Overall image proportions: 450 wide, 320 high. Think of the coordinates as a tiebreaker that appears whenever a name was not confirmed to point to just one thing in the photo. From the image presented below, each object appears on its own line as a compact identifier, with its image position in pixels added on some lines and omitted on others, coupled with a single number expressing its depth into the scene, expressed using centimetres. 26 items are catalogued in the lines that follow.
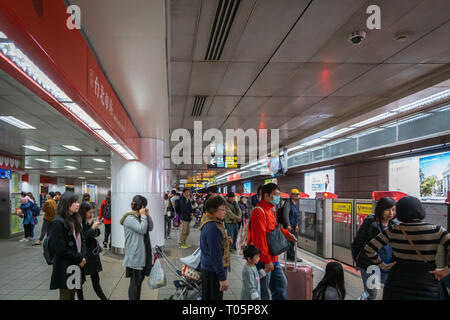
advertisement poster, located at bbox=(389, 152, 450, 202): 717
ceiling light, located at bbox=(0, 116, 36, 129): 685
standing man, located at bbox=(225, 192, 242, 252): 747
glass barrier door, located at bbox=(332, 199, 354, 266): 703
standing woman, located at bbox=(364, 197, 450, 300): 255
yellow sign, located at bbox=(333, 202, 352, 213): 710
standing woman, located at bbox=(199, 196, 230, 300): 301
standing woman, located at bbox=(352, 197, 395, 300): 340
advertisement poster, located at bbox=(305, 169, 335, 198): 1191
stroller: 345
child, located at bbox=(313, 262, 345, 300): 267
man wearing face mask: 338
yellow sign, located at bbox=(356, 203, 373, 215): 637
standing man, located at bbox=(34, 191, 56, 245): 775
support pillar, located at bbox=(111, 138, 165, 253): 786
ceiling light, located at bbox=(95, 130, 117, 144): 392
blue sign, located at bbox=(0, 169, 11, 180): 1066
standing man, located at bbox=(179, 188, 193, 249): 895
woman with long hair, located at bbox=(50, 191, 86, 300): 320
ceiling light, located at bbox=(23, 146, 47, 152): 1102
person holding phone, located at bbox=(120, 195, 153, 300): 362
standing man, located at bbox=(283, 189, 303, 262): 696
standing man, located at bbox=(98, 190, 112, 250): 831
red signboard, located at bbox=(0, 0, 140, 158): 152
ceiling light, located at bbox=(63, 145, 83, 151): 1141
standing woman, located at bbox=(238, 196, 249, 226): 1115
